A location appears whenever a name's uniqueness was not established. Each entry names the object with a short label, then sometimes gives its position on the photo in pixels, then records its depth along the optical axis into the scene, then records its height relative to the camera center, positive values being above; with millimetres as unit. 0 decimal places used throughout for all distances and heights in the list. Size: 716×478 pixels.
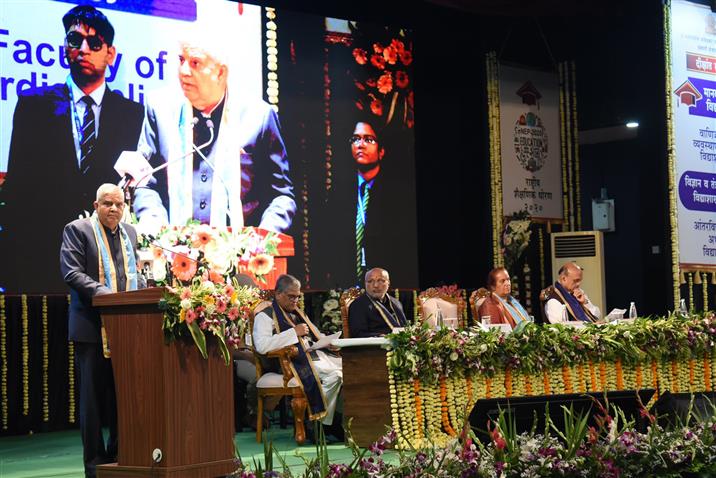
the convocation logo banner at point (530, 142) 10641 +1141
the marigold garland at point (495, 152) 10367 +1023
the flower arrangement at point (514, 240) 10445 +176
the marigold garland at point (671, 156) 10586 +953
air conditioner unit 10555 +5
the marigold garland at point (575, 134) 11141 +1255
